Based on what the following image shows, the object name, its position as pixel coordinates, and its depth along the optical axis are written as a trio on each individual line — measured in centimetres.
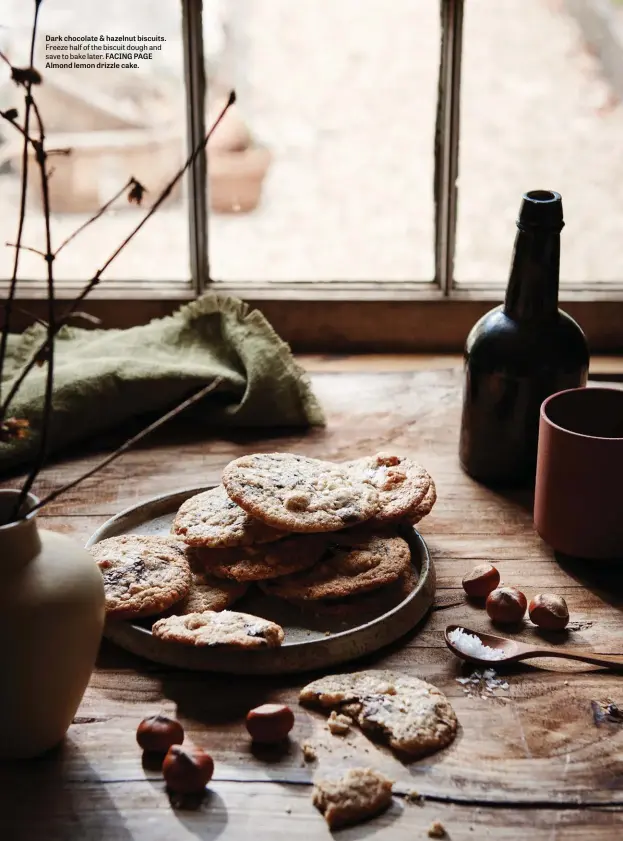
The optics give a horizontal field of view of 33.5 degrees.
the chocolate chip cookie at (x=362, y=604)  113
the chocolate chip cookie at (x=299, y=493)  112
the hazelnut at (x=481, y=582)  118
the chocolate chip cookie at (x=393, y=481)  120
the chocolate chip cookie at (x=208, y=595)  110
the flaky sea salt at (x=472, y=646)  107
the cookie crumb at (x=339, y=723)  96
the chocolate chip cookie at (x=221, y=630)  101
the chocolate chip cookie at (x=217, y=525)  113
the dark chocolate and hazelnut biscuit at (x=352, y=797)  86
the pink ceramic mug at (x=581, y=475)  117
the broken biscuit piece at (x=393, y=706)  94
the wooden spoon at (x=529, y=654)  106
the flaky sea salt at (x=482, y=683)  102
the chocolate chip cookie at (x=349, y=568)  112
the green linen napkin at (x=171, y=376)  155
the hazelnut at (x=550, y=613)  112
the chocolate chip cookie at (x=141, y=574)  107
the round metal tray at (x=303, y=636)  103
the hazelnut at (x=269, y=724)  94
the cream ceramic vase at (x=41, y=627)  84
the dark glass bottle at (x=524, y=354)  130
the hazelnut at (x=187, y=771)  89
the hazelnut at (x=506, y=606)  113
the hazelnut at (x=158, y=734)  93
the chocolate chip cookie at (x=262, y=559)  112
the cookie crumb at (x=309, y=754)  93
